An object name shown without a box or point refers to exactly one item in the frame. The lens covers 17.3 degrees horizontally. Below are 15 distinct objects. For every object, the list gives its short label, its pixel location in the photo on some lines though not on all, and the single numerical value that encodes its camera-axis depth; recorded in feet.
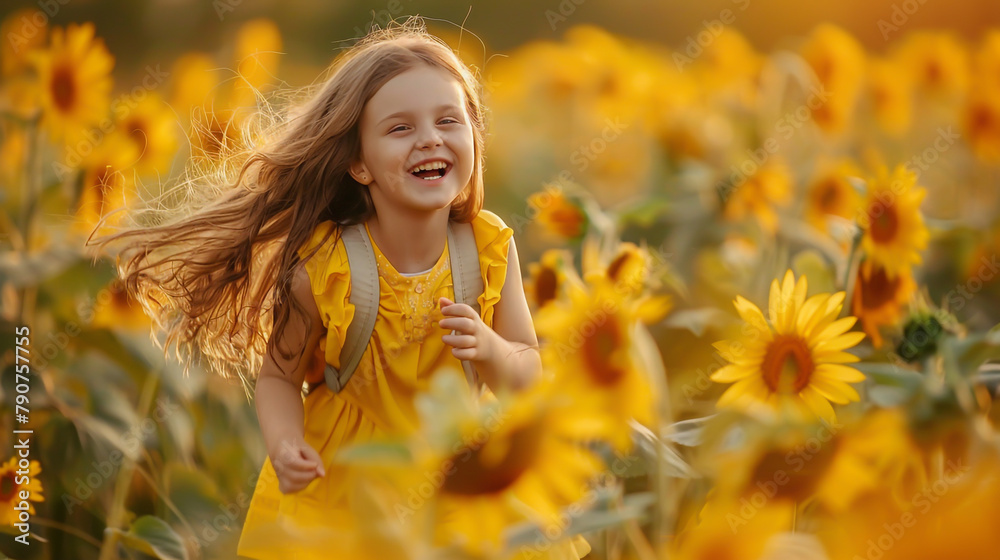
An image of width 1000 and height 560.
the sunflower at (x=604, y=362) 10.97
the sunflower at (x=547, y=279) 12.28
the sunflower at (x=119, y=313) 13.26
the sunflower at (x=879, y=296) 12.07
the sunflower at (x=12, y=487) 12.45
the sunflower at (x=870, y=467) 10.85
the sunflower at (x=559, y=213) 12.63
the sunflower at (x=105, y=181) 13.22
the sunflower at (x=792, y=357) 11.36
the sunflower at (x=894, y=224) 12.16
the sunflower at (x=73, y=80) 13.48
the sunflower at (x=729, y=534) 10.41
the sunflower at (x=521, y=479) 10.64
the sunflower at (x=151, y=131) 13.66
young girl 11.38
